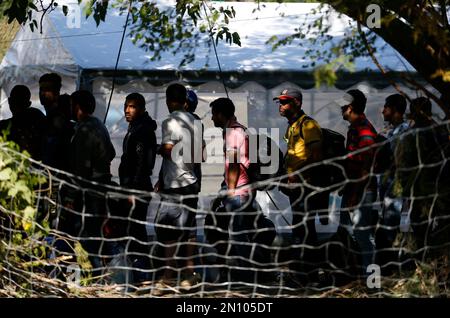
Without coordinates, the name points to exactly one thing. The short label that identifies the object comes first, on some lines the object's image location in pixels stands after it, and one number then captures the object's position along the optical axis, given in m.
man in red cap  15.05
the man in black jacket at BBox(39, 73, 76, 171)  15.05
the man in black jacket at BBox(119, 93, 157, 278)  15.12
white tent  18.51
